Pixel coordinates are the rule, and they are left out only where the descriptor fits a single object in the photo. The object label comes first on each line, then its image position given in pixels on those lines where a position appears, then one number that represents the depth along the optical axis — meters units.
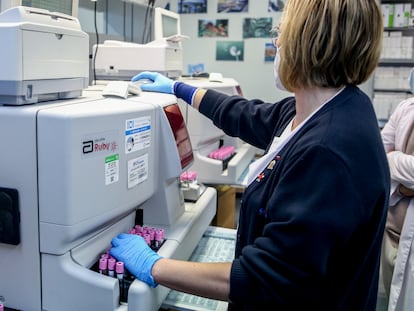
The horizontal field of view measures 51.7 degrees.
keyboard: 1.12
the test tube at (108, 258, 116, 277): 0.99
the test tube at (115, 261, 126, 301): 0.98
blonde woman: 0.78
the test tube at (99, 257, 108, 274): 0.99
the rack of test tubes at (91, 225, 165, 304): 0.97
